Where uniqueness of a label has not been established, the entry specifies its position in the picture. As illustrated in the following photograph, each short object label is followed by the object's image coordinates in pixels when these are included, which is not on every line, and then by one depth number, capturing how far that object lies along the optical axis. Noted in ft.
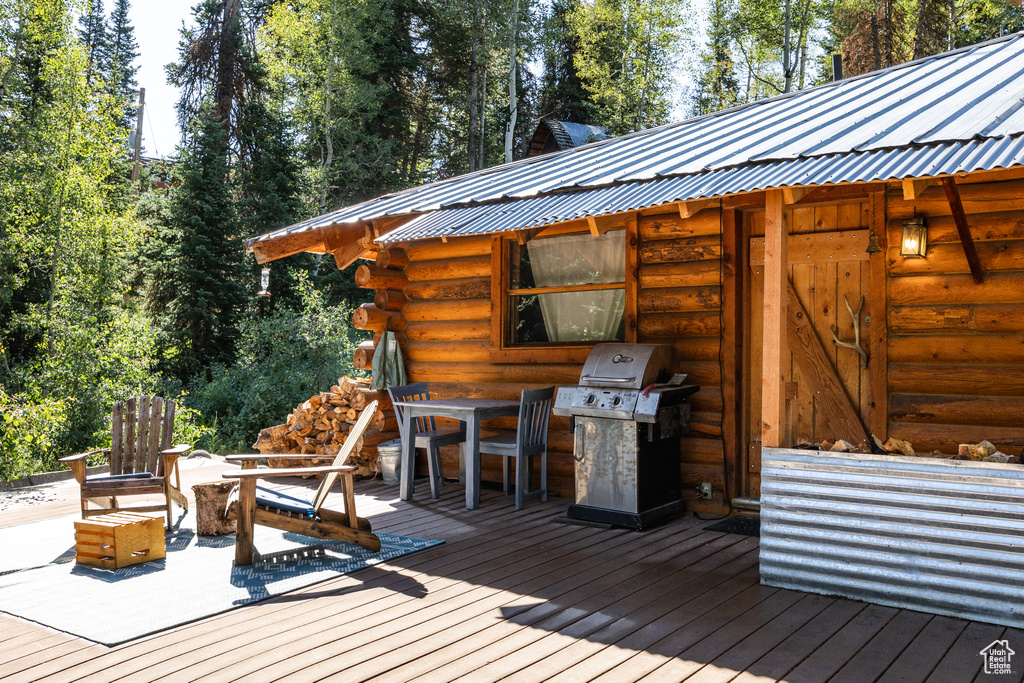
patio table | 18.19
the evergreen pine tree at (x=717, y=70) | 66.28
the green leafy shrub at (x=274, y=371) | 40.73
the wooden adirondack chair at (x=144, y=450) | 16.51
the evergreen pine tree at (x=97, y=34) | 80.53
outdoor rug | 11.28
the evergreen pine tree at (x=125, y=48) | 83.15
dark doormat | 16.08
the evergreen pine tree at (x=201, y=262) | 48.78
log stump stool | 16.49
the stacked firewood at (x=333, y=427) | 23.48
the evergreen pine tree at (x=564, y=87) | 69.21
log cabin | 12.96
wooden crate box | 13.91
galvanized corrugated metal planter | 10.66
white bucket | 22.41
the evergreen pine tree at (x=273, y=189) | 56.49
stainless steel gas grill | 16.12
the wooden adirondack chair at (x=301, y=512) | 13.65
